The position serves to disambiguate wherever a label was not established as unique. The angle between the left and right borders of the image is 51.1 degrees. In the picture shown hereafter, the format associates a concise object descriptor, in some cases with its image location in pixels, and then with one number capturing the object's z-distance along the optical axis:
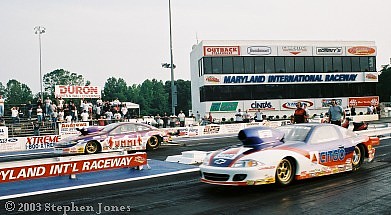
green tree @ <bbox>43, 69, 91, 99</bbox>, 118.62
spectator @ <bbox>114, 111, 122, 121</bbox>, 27.16
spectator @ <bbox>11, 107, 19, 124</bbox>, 26.55
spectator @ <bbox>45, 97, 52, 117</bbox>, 26.16
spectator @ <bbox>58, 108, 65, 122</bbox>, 26.13
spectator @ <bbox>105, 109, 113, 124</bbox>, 26.33
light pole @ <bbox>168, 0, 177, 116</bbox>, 31.39
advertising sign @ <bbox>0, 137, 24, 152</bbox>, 20.92
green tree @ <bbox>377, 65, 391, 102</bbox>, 73.62
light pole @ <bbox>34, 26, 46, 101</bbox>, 53.72
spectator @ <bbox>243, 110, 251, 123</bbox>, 30.42
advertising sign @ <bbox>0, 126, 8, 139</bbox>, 23.03
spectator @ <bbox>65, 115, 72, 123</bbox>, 25.81
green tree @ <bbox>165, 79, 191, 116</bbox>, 109.22
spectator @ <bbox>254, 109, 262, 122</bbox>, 29.06
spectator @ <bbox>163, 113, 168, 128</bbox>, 29.95
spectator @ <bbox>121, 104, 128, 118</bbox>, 29.03
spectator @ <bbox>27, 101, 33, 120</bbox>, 28.34
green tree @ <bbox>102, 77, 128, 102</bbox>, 108.03
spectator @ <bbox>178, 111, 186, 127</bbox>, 29.29
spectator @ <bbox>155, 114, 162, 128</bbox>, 28.16
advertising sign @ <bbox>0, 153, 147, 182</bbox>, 8.52
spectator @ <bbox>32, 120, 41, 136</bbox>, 23.58
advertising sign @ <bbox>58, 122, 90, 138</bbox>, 24.69
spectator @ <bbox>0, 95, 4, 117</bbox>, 25.71
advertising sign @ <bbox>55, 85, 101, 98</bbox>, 29.41
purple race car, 14.90
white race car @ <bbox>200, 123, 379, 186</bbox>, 7.41
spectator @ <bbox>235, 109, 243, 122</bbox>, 30.36
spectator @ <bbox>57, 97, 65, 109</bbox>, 28.10
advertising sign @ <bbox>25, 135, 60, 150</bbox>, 21.45
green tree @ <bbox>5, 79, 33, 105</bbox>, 102.81
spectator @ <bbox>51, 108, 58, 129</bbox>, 25.30
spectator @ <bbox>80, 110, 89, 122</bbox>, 26.56
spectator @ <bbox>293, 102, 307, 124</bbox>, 14.03
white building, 43.94
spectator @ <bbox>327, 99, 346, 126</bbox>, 13.51
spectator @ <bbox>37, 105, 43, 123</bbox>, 26.03
